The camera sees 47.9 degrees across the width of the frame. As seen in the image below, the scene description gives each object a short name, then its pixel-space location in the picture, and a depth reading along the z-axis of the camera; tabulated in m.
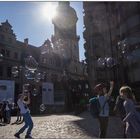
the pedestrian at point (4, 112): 8.33
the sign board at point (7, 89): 14.64
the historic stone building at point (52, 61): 17.37
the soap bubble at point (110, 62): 8.17
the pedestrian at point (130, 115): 3.02
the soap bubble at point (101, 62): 8.82
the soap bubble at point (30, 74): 9.27
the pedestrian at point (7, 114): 8.24
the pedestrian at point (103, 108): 3.30
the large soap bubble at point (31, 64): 9.44
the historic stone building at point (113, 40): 8.41
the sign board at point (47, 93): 17.30
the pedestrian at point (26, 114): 4.01
